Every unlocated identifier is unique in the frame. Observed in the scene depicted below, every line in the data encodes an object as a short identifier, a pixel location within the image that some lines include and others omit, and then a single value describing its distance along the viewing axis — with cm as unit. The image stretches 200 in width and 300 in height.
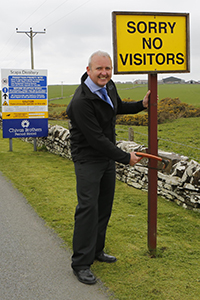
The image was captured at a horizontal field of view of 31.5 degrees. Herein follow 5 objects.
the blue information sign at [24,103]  1231
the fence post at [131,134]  930
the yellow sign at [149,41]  382
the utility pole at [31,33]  3638
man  347
